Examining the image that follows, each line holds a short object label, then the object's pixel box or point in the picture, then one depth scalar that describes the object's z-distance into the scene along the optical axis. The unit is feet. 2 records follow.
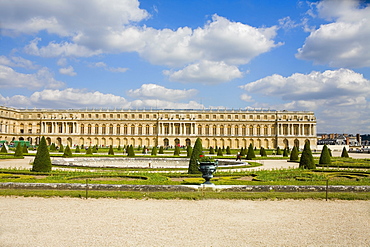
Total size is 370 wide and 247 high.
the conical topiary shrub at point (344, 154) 109.44
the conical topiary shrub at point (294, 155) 98.21
